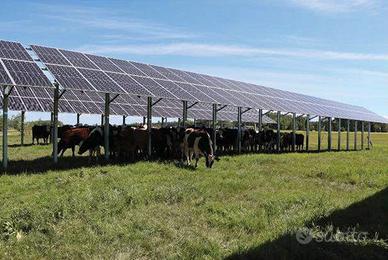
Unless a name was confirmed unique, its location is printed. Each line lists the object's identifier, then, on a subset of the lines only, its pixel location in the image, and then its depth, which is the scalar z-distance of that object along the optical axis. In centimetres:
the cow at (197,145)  1756
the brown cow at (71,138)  1950
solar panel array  1653
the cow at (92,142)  1834
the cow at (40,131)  3250
